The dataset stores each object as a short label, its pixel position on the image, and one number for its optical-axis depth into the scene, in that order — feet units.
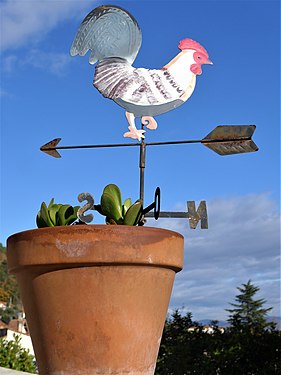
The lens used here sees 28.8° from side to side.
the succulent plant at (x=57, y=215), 6.05
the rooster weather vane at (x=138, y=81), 7.11
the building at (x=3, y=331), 62.22
